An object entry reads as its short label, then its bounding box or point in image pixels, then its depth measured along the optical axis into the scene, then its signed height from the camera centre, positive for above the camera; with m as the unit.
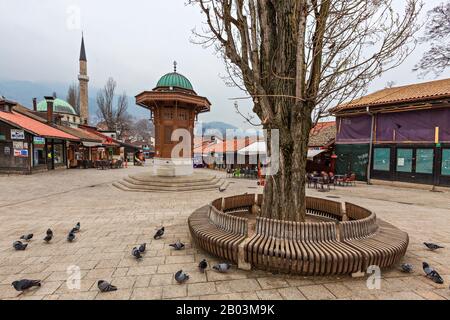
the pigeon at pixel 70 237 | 4.58 -1.79
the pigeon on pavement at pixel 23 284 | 2.76 -1.70
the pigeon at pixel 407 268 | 3.38 -1.71
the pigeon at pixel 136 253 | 3.74 -1.72
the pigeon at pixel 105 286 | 2.82 -1.73
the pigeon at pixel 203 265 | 3.29 -1.67
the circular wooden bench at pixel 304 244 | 3.14 -1.41
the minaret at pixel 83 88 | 41.16 +11.54
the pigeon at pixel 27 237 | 4.58 -1.82
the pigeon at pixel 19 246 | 4.16 -1.81
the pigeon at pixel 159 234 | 4.75 -1.76
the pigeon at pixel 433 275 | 3.10 -1.68
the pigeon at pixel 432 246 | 4.27 -1.73
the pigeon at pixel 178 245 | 4.19 -1.76
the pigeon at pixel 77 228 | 5.05 -1.79
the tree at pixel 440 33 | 13.59 +7.72
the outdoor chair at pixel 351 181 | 14.19 -1.69
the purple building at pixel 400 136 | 12.54 +1.29
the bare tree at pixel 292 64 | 3.91 +1.68
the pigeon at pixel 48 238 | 4.51 -1.79
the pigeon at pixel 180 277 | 3.03 -1.71
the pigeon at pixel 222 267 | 3.29 -1.70
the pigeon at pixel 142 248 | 3.92 -1.72
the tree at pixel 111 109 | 41.09 +7.83
